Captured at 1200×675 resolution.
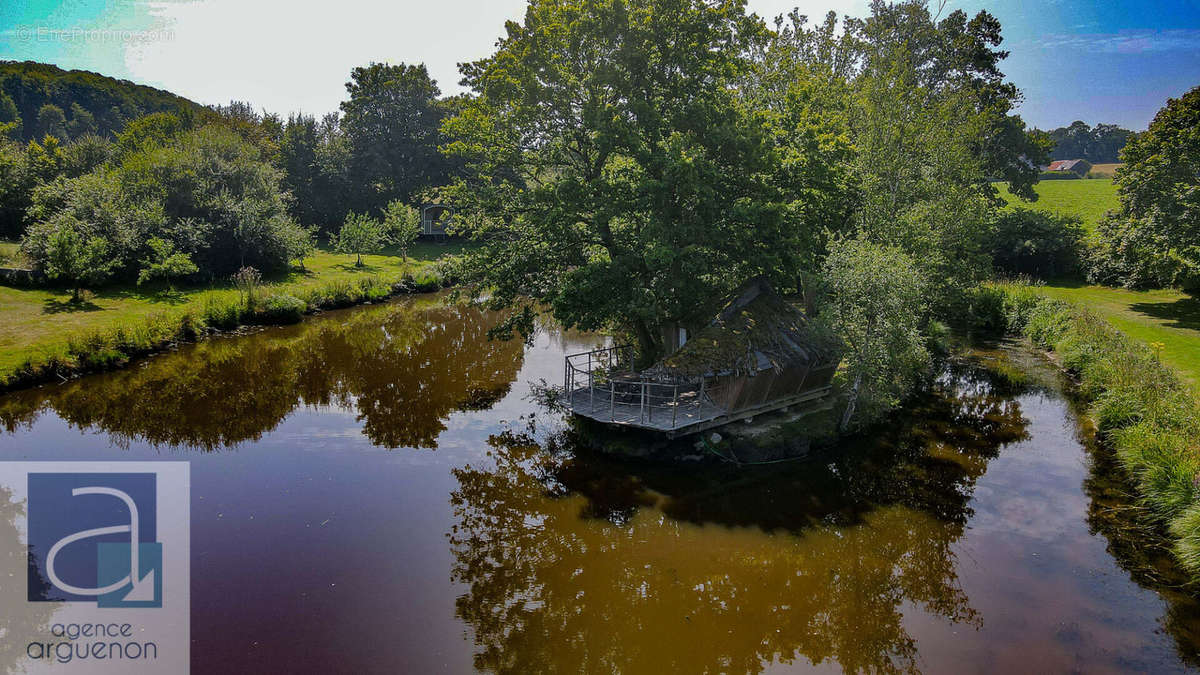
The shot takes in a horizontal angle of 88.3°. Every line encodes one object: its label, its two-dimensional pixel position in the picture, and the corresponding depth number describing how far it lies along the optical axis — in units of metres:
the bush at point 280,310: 33.16
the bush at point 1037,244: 46.28
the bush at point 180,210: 34.84
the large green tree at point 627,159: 18.06
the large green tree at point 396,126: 67.50
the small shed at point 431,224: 67.19
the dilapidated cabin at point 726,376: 17.09
